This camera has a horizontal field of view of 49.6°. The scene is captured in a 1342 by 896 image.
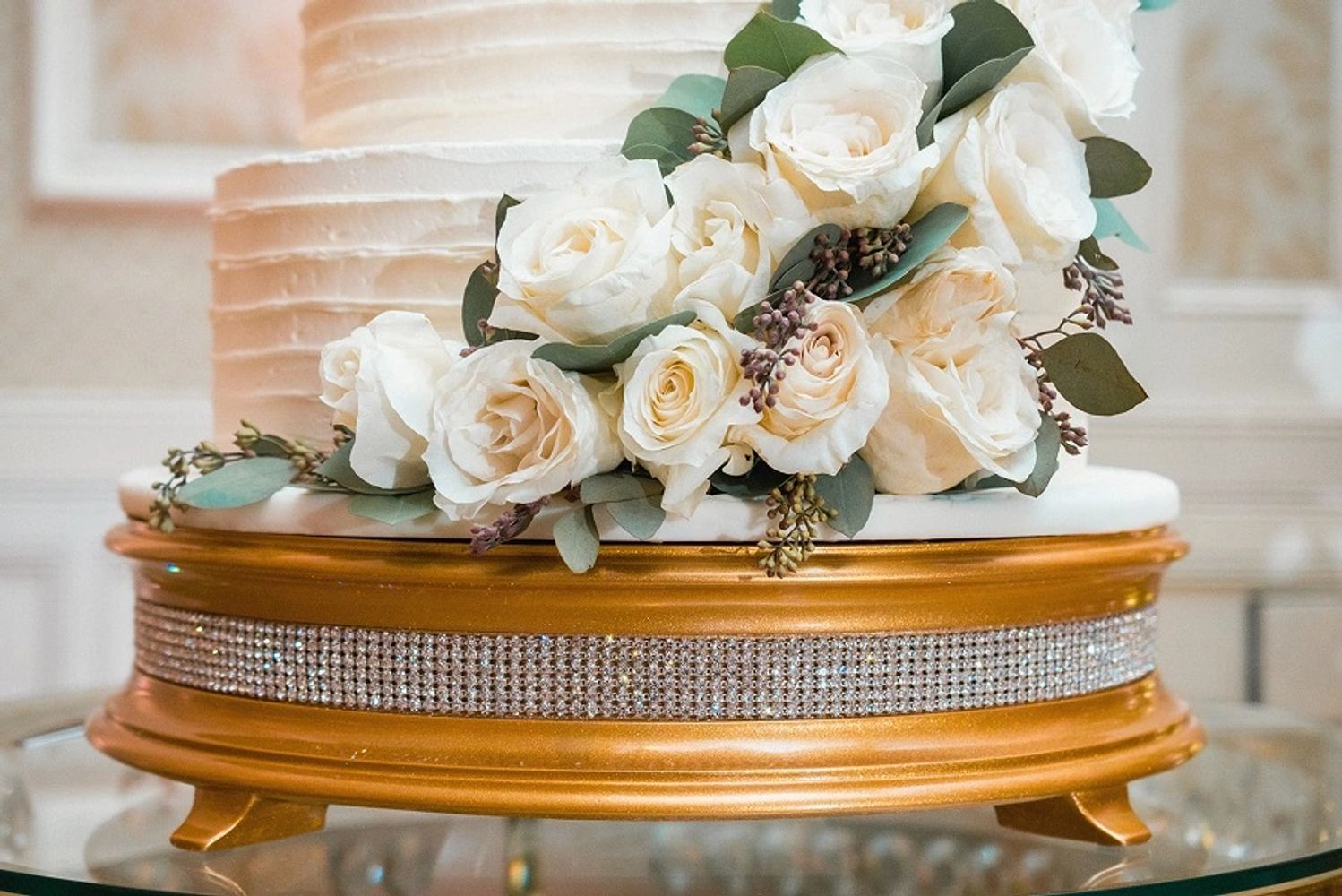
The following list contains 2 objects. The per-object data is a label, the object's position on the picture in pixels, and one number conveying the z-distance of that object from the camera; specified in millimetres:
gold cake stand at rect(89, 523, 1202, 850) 724
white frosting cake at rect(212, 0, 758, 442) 819
